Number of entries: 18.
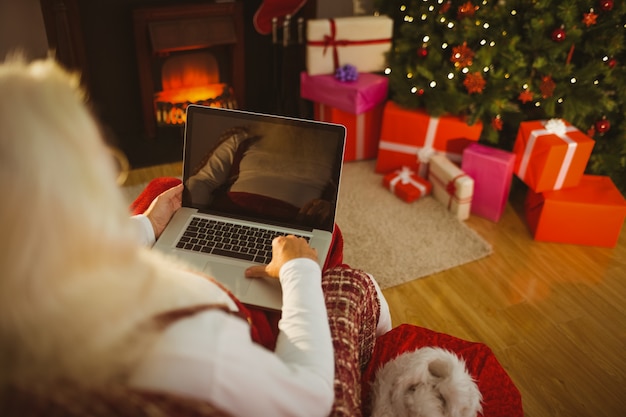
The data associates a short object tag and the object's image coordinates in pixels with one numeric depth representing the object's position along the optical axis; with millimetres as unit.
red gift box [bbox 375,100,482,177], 2555
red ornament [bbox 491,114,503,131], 2473
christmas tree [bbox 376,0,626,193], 2344
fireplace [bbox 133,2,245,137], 2832
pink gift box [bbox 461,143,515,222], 2371
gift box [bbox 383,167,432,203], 2578
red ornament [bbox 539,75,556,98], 2400
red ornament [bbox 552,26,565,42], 2312
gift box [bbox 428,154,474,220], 2402
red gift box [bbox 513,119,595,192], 2266
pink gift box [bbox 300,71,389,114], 2684
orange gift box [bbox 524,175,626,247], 2244
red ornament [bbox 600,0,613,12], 2262
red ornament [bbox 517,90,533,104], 2422
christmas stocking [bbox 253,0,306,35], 2939
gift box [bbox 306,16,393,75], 2734
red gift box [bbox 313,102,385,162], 2824
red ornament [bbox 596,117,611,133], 2459
